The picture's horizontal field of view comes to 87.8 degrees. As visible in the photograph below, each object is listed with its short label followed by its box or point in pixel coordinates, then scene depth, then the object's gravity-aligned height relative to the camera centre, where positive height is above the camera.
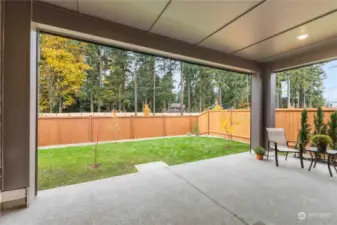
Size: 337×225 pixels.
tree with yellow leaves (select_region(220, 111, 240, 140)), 7.25 -0.47
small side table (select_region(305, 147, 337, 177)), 3.24 -0.89
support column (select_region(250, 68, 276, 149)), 4.64 +0.24
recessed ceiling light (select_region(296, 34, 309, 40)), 2.87 +1.28
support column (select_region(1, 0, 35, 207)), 1.90 +0.15
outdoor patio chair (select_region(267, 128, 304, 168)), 4.10 -0.56
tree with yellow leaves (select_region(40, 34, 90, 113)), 5.96 +1.58
